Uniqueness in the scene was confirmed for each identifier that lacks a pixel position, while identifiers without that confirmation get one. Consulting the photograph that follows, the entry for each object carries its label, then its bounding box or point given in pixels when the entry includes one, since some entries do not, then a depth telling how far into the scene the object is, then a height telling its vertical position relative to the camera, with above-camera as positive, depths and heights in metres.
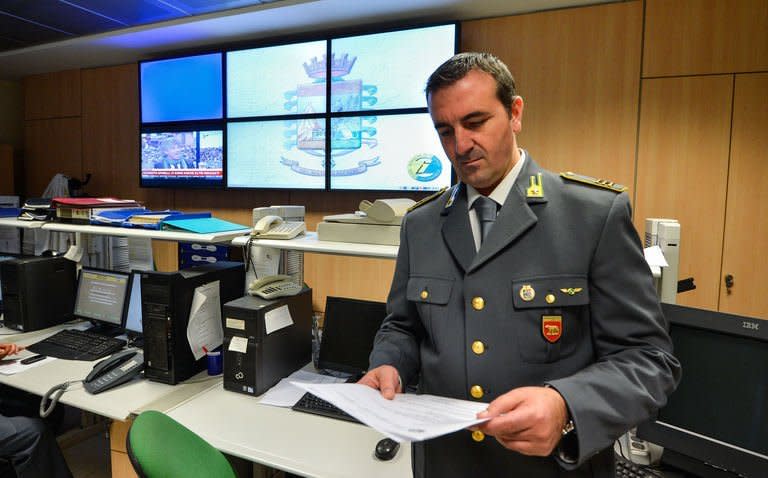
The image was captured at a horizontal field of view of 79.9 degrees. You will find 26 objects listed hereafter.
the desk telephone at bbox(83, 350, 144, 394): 1.74 -0.68
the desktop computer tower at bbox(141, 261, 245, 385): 1.74 -0.47
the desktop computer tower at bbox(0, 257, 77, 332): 2.37 -0.50
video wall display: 2.95 +0.62
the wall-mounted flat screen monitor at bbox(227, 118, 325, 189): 3.22 +0.36
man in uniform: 0.77 -0.17
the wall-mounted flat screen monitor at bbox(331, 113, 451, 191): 2.93 +0.34
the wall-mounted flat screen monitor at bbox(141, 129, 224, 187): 3.55 +0.34
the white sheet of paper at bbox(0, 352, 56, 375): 1.94 -0.73
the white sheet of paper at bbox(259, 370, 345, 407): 1.64 -0.70
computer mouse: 1.33 -0.71
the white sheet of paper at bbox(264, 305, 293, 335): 1.69 -0.44
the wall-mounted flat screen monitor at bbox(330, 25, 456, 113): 2.88 +0.91
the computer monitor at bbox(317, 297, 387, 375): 1.82 -0.52
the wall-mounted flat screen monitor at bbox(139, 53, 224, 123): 3.49 +0.89
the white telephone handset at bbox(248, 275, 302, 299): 1.77 -0.34
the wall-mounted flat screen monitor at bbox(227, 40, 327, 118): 3.18 +0.88
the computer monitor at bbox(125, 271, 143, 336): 2.24 -0.54
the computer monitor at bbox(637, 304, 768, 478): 1.03 -0.44
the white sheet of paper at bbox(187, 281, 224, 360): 1.81 -0.48
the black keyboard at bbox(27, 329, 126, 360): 2.10 -0.70
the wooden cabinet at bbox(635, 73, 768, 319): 2.53 +0.20
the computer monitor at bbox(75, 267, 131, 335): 2.31 -0.51
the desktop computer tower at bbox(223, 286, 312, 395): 1.67 -0.52
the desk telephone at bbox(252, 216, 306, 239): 1.85 -0.11
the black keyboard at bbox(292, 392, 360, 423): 1.56 -0.70
